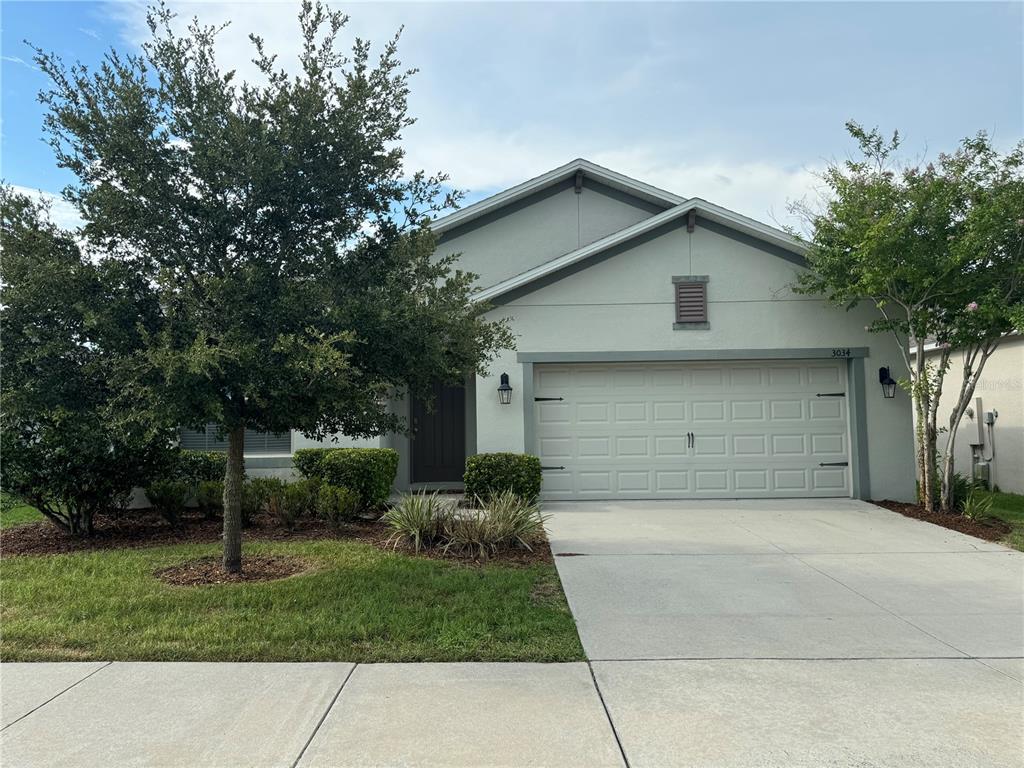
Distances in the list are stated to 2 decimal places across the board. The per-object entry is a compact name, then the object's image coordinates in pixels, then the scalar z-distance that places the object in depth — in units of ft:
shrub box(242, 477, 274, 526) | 30.45
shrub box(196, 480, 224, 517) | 31.27
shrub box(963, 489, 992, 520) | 30.63
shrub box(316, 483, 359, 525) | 29.43
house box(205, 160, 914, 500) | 36.11
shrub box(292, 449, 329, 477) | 34.19
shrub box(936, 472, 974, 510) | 33.40
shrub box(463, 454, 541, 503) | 34.01
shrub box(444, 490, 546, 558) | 23.84
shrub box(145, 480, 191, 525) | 29.22
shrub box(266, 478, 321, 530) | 29.37
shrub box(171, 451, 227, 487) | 31.04
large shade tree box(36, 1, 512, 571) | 17.51
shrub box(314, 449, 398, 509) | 32.58
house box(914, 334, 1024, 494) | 40.91
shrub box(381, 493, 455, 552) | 24.84
